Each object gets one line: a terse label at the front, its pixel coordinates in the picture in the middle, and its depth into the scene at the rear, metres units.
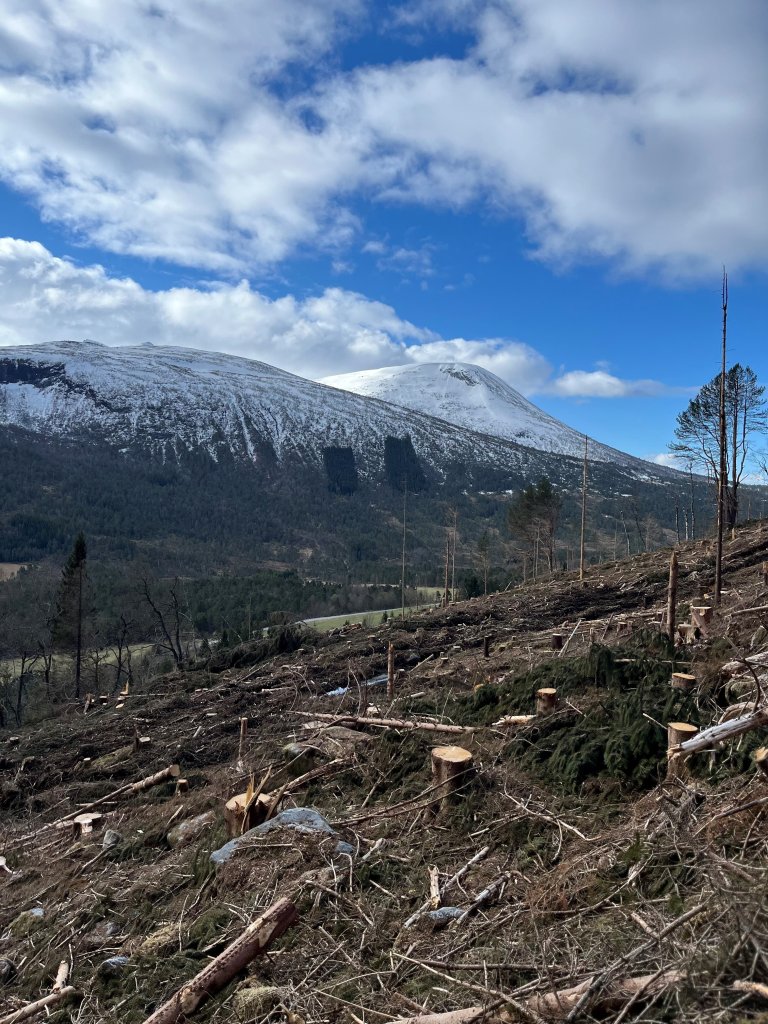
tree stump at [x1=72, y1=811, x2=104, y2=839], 8.52
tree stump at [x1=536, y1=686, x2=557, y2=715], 6.98
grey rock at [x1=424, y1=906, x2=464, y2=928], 4.20
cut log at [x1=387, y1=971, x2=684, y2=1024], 2.83
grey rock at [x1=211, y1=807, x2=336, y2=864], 5.50
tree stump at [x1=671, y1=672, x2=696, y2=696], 6.62
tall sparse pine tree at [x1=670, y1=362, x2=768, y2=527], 29.98
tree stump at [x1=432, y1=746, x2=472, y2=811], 5.80
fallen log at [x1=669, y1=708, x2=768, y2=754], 4.68
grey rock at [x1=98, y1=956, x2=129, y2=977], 4.58
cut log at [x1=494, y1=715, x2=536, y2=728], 7.03
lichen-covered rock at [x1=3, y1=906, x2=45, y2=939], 5.77
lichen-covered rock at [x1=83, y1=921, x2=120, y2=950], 5.04
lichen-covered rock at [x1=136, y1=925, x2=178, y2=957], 4.61
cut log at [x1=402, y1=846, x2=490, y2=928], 4.29
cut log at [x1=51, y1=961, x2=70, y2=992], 4.58
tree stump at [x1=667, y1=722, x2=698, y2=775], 4.95
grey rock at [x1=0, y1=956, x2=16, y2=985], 5.03
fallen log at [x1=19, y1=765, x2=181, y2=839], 9.80
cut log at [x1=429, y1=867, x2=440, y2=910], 4.41
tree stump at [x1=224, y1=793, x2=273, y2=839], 6.17
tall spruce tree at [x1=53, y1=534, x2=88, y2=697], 35.78
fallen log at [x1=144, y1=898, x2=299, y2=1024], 3.84
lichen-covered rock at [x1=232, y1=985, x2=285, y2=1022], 3.68
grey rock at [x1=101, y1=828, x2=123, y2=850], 7.43
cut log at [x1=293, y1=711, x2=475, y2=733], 7.58
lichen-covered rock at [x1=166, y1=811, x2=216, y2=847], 6.95
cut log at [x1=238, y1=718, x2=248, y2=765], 9.69
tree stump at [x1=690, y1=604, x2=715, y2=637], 9.70
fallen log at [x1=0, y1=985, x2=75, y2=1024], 4.36
